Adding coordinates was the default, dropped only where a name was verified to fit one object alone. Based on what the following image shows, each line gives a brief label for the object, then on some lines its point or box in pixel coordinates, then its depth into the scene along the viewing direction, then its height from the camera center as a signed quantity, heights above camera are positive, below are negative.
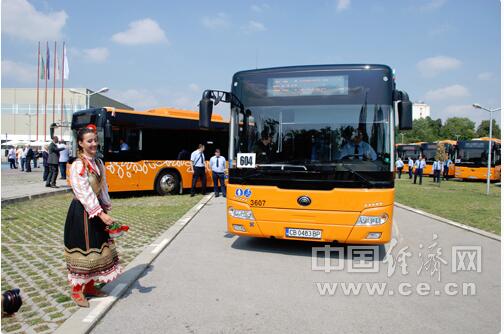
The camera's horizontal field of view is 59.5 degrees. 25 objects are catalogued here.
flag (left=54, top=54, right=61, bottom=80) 55.82 +11.39
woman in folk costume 4.58 -0.66
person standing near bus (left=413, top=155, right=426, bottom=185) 26.75 +0.01
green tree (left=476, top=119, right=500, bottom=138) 106.91 +9.59
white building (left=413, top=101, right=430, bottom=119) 181.20 +23.71
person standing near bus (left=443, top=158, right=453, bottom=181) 34.72 -0.04
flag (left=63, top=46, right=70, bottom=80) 51.97 +11.11
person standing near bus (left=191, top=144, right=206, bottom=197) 15.94 +0.03
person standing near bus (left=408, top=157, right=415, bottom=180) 33.46 +0.09
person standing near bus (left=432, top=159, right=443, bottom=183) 27.85 -0.04
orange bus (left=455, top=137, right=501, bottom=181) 32.47 +0.50
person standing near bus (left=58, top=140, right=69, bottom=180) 19.48 +0.19
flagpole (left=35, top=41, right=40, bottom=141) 69.29 +14.90
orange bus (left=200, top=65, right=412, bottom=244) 6.66 +0.23
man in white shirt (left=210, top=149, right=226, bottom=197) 16.44 -0.13
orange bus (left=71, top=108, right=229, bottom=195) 14.42 +0.73
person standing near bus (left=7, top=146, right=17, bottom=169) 38.69 +0.43
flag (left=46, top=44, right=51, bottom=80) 59.16 +13.53
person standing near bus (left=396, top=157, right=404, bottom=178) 34.31 +0.08
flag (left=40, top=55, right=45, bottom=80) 62.34 +13.15
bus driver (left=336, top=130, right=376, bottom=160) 6.86 +0.25
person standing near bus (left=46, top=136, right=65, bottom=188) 17.00 +0.05
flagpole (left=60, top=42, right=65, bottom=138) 52.91 +11.79
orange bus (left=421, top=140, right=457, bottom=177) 36.94 +1.22
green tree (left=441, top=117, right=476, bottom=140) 119.31 +10.65
